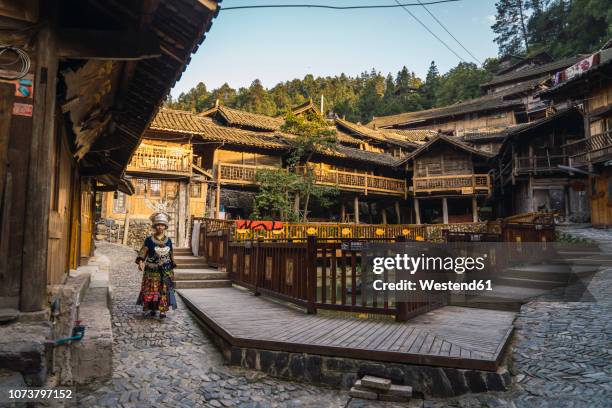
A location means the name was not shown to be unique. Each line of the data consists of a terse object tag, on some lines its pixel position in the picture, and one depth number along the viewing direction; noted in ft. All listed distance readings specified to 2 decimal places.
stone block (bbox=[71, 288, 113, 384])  12.92
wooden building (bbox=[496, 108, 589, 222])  77.10
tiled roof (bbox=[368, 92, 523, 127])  132.98
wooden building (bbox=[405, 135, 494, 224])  94.32
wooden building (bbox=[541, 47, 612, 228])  61.99
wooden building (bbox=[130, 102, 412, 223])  79.15
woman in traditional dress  21.81
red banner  57.62
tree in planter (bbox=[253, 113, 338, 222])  80.33
